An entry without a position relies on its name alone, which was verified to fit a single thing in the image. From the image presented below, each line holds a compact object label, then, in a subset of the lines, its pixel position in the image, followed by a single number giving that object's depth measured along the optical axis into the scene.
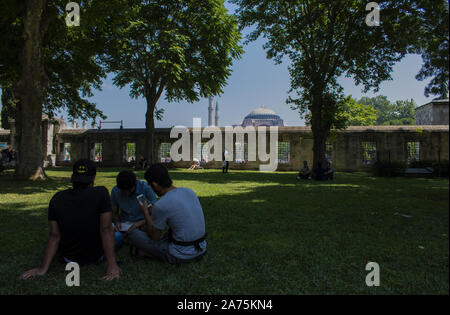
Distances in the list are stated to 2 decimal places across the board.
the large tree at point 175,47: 19.16
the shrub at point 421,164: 19.91
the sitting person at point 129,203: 4.25
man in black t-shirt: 3.10
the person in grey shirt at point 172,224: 3.24
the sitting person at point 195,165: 26.69
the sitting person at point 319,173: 15.41
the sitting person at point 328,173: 15.57
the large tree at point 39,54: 12.16
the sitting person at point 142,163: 24.16
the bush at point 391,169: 18.61
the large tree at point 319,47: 15.75
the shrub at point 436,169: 17.23
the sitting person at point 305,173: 16.08
